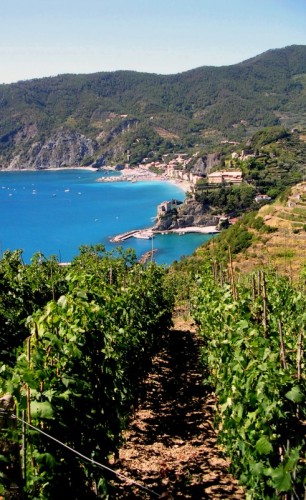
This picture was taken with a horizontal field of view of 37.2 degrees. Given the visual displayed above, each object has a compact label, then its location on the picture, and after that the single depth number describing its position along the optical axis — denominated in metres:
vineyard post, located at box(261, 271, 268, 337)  4.89
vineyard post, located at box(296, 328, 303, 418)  3.83
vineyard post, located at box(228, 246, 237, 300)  6.03
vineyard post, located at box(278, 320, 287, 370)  4.02
